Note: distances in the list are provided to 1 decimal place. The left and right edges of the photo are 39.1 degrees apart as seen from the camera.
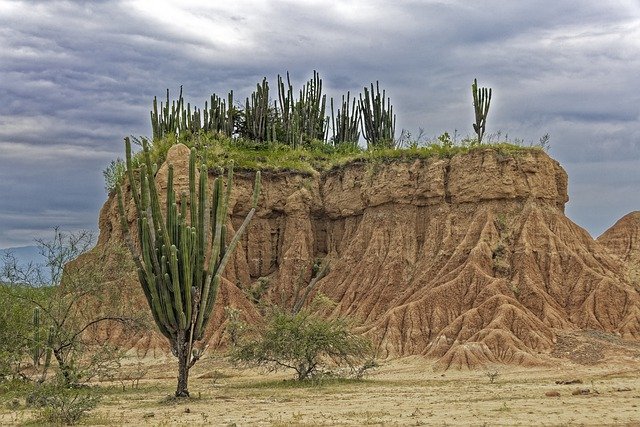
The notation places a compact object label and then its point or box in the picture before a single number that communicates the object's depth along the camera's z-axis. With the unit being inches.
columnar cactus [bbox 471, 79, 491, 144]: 2021.4
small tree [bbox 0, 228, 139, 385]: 1282.0
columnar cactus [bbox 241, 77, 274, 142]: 2498.8
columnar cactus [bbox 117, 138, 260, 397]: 1085.1
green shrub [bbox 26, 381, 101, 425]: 928.9
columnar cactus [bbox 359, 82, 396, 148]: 2458.2
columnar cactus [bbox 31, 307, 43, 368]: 1244.5
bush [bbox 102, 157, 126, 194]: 2218.3
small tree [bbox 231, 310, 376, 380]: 1391.5
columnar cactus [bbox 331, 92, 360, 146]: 2556.6
